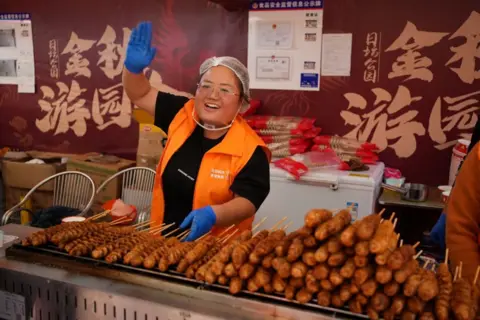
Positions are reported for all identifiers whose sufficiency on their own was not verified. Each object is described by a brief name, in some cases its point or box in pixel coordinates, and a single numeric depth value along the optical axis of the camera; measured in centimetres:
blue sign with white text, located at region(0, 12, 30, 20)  559
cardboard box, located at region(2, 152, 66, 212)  508
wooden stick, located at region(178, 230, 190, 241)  199
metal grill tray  129
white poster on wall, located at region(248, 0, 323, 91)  438
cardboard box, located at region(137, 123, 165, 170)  492
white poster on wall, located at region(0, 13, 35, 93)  563
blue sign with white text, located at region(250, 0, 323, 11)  432
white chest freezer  370
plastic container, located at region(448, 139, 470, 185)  377
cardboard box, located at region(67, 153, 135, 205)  481
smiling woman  227
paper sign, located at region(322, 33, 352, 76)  429
